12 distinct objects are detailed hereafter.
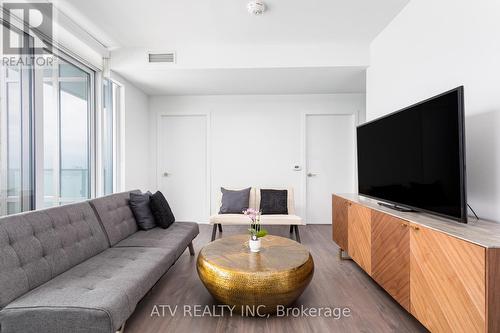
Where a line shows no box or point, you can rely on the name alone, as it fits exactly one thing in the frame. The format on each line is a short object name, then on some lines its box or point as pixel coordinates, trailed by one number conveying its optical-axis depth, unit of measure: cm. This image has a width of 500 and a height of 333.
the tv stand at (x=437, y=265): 109
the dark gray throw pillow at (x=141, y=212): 269
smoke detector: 232
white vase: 203
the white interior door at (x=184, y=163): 450
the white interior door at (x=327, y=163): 441
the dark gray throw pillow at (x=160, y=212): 271
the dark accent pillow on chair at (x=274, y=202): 368
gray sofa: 121
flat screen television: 144
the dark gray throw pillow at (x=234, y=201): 366
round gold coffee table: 165
